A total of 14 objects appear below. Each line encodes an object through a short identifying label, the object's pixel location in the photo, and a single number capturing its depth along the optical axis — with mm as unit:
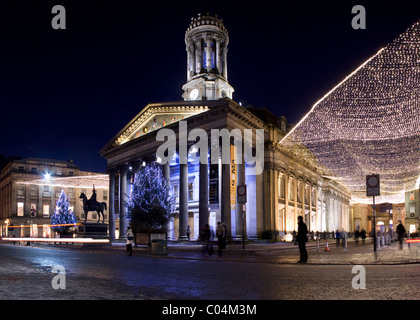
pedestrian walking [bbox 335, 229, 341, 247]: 38234
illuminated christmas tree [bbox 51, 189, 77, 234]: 59103
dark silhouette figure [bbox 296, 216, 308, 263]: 17000
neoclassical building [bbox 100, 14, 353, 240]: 37125
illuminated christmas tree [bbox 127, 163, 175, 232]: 36344
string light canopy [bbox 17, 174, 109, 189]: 68788
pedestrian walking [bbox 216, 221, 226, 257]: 23531
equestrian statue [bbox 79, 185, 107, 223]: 50906
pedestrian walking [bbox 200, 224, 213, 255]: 24000
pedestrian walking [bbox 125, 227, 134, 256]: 24888
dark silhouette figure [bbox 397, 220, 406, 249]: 32338
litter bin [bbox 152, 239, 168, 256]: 24969
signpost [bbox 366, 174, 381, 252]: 21656
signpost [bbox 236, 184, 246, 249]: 22281
